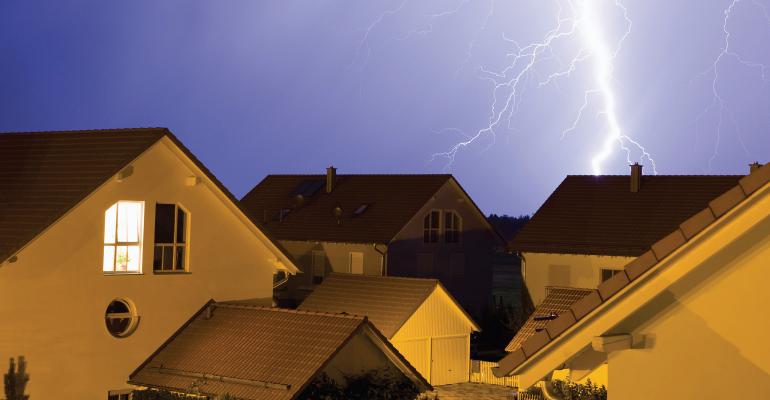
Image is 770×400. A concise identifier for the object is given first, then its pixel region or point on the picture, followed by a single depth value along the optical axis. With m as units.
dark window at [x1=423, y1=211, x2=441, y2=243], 53.91
